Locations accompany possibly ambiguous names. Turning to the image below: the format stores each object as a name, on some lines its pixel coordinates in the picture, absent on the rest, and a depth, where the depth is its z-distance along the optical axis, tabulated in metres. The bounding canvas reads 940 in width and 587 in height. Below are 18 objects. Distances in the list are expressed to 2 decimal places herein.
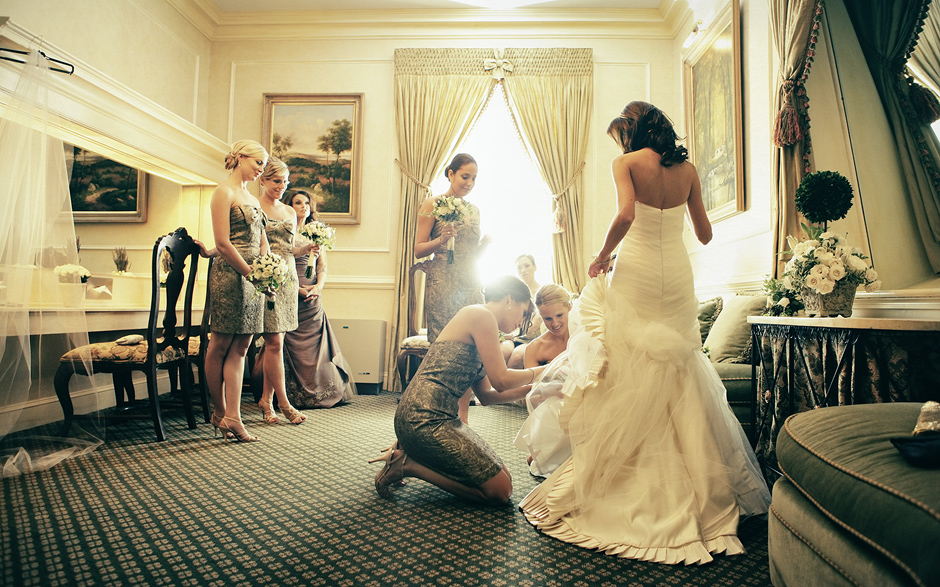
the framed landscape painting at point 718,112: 4.29
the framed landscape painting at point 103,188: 4.23
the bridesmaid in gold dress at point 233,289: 3.32
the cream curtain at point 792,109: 2.98
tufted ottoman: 0.99
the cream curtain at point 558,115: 5.95
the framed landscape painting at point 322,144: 6.14
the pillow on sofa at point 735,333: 3.32
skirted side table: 1.79
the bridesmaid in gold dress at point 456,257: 3.28
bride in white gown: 1.91
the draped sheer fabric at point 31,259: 2.54
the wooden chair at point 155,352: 3.04
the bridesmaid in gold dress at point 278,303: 3.78
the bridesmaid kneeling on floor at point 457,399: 2.24
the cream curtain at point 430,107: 6.09
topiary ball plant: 2.49
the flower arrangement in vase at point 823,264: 2.21
